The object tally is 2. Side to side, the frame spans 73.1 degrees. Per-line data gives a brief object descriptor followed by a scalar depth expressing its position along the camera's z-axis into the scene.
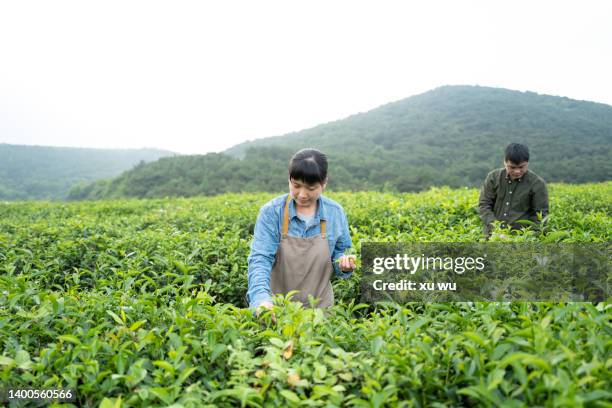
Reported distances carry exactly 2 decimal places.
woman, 2.42
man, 4.08
